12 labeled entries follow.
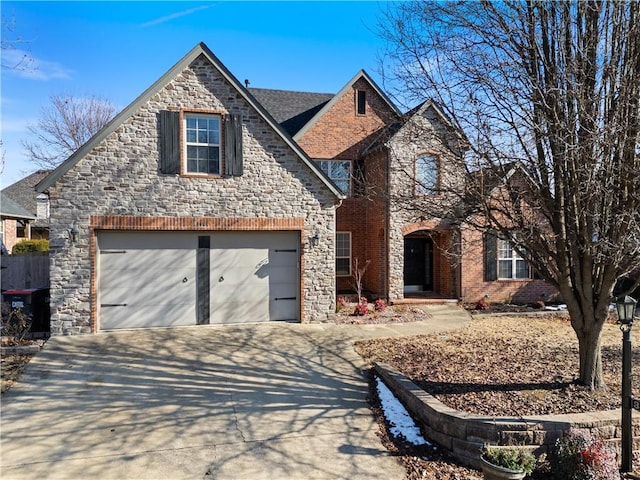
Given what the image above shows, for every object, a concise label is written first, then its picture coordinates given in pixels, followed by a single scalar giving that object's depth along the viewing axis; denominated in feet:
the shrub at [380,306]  42.97
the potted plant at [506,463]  13.62
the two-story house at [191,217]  32.86
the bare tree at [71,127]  86.69
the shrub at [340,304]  41.55
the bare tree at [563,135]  17.34
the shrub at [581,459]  13.93
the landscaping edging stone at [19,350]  28.71
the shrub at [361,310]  40.83
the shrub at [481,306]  46.19
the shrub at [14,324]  30.63
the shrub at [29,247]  66.18
